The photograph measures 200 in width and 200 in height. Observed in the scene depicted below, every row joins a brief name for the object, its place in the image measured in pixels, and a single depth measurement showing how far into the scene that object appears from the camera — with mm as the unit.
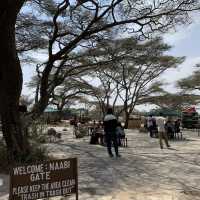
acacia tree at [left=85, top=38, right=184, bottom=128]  14867
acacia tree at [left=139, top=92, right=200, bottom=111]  26438
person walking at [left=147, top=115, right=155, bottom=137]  12952
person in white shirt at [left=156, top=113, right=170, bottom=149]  8946
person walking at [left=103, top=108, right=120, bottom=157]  6780
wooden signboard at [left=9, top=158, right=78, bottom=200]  3011
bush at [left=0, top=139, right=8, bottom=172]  5355
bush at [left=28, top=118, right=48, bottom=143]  6350
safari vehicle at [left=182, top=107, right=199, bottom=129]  19887
